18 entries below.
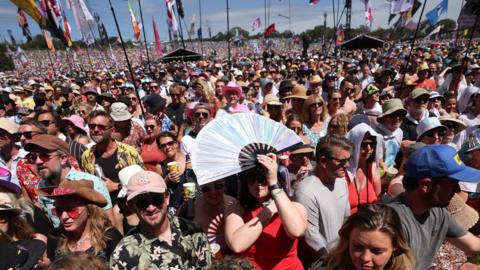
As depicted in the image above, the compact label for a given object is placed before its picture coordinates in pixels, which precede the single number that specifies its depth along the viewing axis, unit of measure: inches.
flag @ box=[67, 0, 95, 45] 482.3
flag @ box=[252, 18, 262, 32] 1530.6
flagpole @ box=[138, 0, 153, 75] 347.6
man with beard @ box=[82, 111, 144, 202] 132.6
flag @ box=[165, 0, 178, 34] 746.8
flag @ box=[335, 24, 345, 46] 853.7
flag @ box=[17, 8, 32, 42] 727.1
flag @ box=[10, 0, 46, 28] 228.4
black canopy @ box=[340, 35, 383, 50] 737.6
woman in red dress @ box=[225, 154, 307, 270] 80.5
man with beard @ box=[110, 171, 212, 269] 74.8
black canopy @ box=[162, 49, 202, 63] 771.7
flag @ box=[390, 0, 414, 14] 581.6
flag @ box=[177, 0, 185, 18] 809.5
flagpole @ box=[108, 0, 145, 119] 234.1
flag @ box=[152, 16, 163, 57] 845.0
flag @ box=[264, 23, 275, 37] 1047.0
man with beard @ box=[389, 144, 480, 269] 75.8
